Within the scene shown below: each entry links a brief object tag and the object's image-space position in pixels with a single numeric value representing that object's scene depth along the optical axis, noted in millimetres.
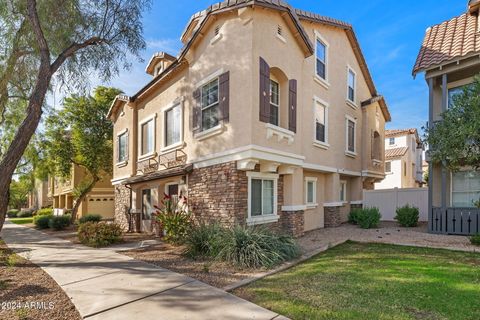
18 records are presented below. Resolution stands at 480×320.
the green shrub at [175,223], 10523
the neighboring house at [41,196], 41975
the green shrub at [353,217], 14953
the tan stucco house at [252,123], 9820
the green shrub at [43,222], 20236
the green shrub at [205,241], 8430
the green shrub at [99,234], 11609
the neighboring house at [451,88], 11664
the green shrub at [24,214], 36906
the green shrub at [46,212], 29581
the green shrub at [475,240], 9639
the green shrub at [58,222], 18891
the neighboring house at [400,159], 29188
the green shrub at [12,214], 38534
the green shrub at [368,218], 14078
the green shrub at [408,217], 14398
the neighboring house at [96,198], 26281
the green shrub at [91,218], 19664
